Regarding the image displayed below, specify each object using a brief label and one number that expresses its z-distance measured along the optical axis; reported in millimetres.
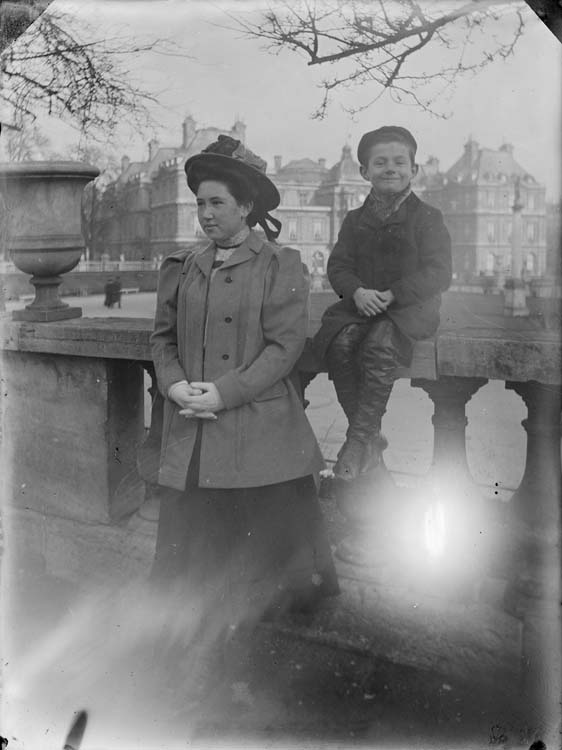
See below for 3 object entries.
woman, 2582
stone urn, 3035
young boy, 2492
